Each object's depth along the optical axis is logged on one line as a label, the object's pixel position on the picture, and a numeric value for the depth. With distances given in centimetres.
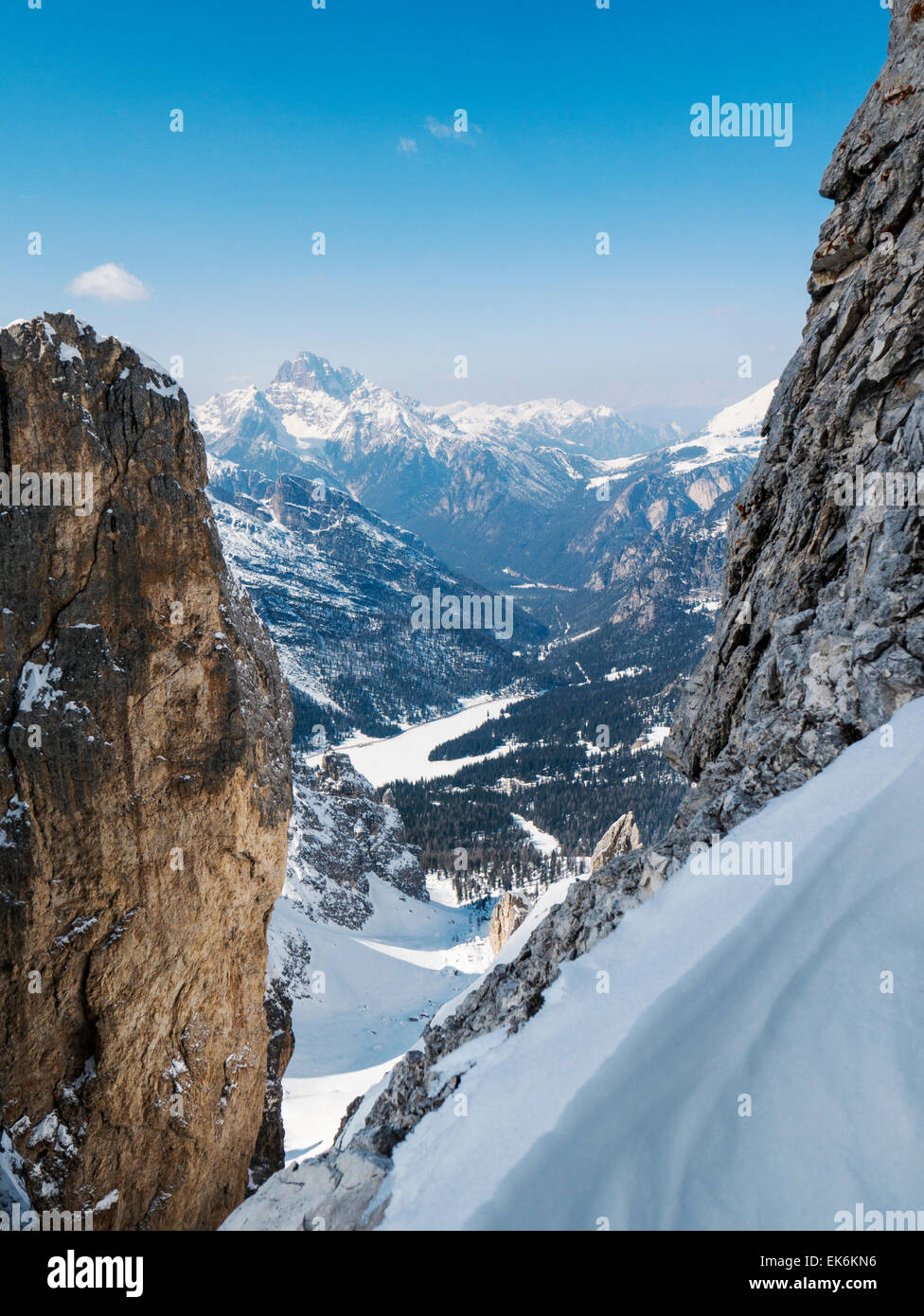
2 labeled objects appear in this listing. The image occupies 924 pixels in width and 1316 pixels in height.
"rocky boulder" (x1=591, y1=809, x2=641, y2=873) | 4709
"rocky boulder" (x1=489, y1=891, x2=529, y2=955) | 5898
